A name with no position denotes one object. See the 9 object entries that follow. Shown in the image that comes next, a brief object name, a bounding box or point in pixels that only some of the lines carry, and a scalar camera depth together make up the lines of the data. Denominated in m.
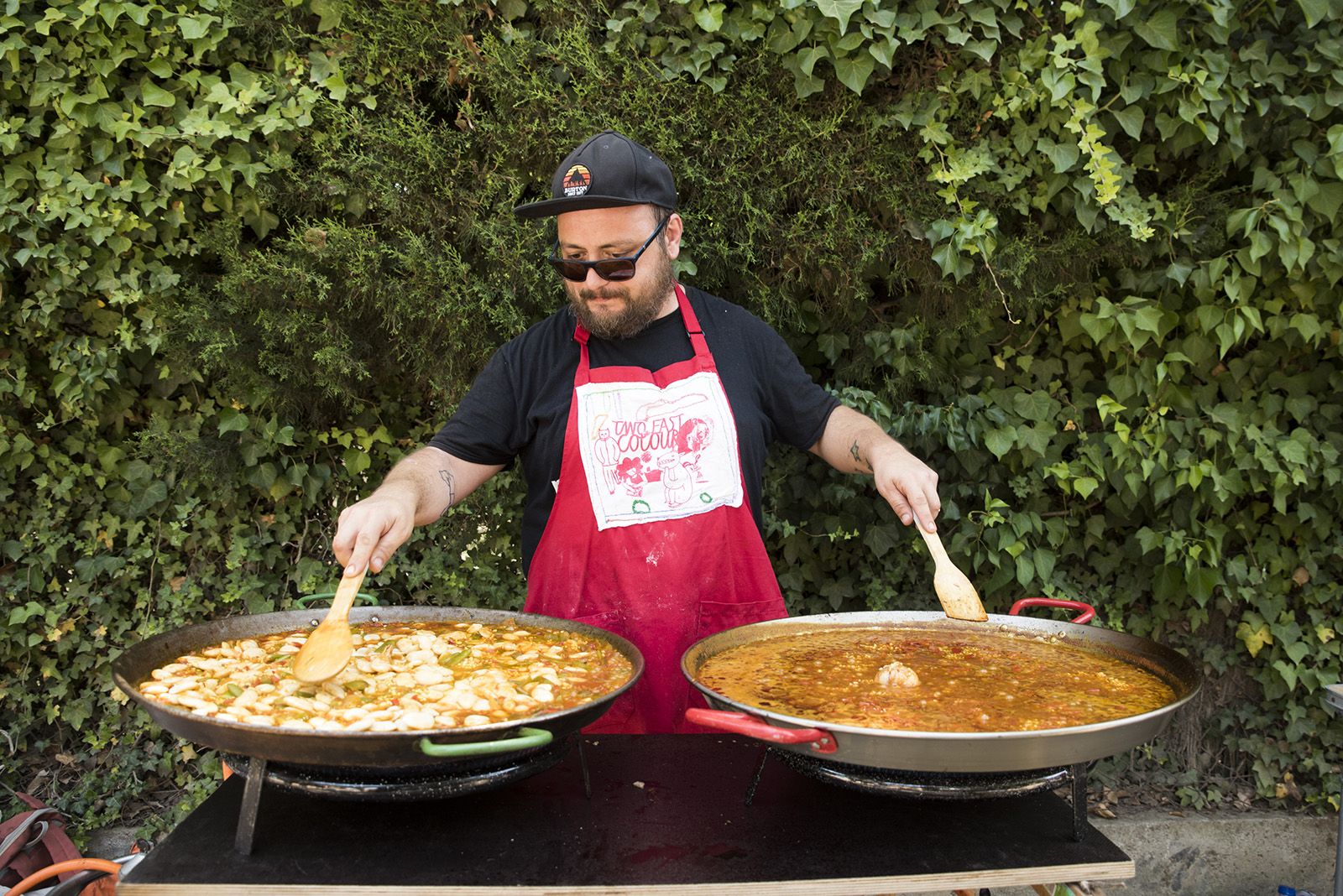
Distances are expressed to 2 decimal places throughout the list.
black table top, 1.76
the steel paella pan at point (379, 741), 1.63
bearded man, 2.76
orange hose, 2.62
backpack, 3.33
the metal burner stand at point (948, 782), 1.82
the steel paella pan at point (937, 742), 1.67
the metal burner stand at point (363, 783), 1.77
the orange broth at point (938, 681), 1.97
